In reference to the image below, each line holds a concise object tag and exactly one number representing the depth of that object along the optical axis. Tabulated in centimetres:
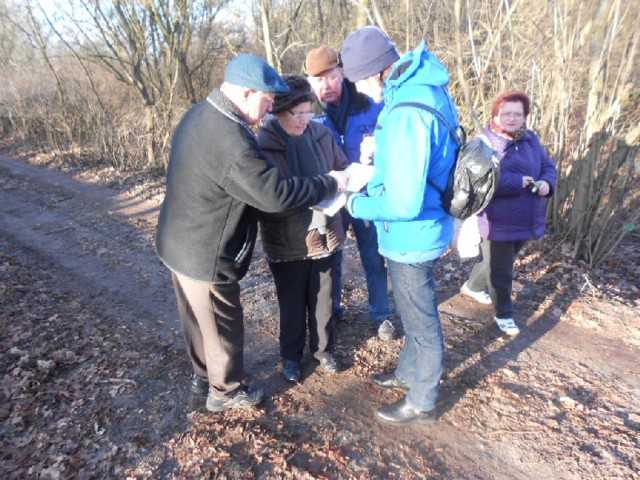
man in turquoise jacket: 190
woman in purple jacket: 318
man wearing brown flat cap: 307
